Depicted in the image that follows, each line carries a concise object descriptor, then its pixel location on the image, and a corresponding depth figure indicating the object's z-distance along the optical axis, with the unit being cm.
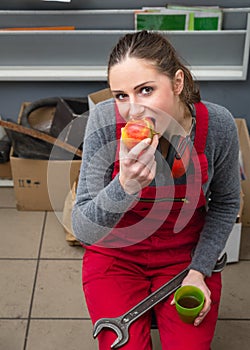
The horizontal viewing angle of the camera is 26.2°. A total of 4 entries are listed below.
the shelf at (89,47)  232
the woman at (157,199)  126
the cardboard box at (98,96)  228
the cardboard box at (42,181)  224
